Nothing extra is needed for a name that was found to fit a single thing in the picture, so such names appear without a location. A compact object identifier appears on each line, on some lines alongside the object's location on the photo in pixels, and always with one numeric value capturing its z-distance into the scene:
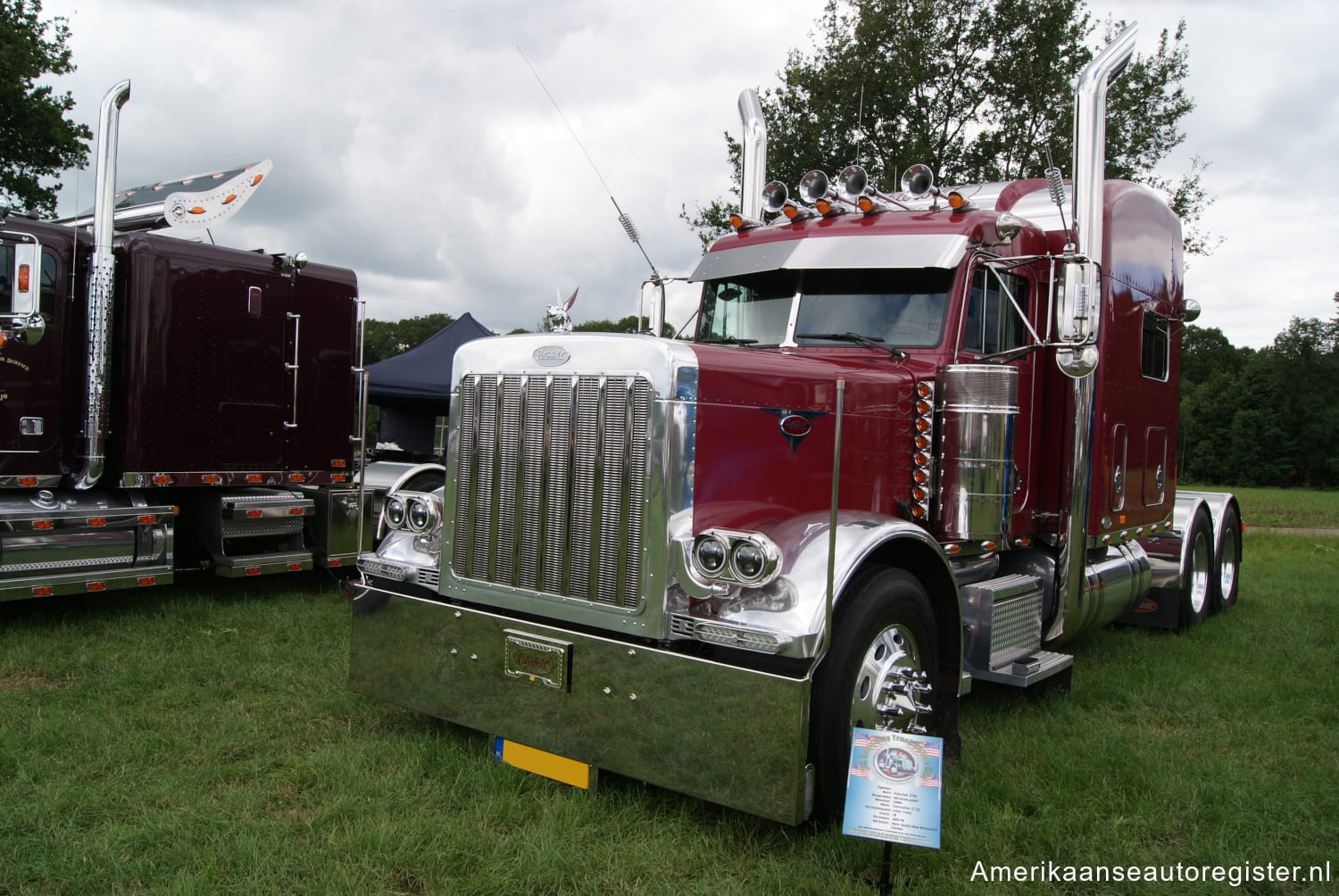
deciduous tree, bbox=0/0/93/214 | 18.81
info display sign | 2.97
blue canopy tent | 12.84
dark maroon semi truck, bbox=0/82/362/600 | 6.63
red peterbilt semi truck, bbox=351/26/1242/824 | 3.47
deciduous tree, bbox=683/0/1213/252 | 16.88
